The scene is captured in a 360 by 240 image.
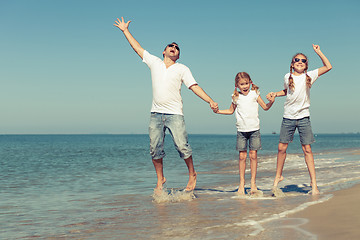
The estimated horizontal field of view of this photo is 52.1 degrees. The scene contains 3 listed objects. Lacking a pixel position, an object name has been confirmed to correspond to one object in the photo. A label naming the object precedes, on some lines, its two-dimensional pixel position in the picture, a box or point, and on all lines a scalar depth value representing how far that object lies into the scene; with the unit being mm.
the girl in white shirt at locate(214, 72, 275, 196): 5680
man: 5539
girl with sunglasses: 5543
